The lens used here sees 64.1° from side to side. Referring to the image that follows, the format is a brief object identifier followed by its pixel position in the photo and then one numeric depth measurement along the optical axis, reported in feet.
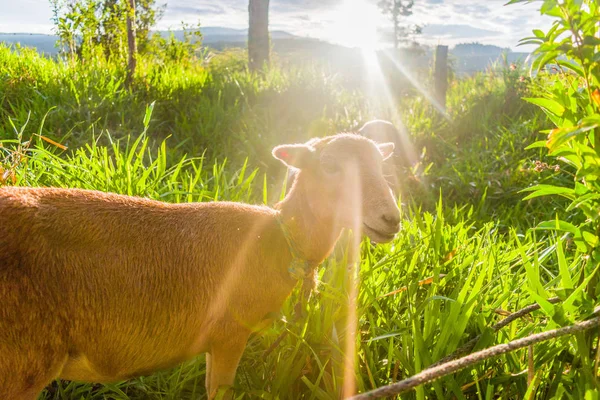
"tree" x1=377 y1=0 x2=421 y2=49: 212.23
